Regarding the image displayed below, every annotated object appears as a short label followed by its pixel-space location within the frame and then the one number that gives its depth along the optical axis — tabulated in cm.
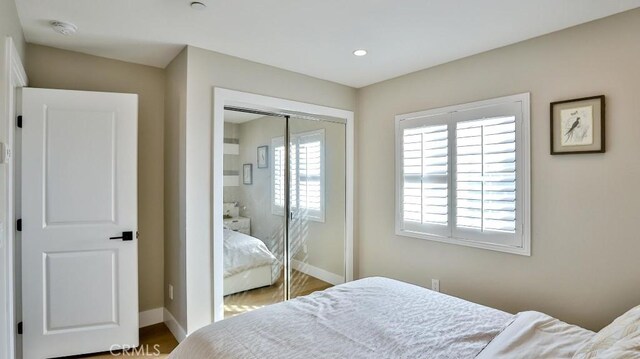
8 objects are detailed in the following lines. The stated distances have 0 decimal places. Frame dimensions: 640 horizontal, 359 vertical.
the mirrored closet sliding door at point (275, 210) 294
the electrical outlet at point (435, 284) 303
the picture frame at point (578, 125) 215
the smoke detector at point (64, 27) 225
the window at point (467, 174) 252
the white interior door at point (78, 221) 242
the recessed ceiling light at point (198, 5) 200
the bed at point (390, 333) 140
